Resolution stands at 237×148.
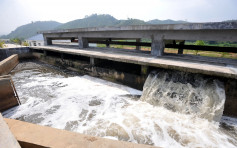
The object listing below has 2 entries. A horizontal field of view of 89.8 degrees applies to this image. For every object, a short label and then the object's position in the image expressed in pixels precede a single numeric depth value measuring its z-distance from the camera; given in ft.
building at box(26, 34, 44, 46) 135.44
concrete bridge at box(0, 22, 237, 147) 7.09
